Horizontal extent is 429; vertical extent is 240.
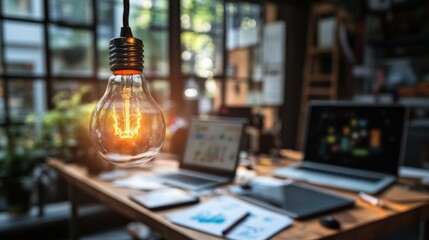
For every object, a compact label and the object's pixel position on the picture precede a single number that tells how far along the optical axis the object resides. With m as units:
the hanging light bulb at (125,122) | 0.65
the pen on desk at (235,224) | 0.93
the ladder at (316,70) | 3.89
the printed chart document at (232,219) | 0.94
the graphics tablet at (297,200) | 1.10
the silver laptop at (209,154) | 1.57
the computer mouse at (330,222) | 0.98
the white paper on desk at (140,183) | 1.44
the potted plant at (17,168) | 2.44
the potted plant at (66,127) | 2.07
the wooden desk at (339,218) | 0.96
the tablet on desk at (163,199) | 1.18
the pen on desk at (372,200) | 1.20
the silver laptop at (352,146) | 1.50
